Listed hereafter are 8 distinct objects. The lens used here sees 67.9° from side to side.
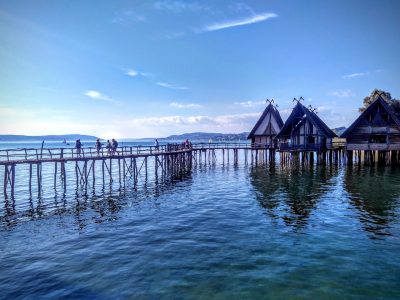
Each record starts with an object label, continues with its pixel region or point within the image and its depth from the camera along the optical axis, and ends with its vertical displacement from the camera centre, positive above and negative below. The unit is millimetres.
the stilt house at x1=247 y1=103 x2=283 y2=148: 42844 +2163
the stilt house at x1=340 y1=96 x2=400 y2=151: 31844 +1252
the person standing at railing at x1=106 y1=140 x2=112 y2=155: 27578 -140
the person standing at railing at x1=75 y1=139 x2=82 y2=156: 26089 +13
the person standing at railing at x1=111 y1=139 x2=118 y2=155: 28891 +144
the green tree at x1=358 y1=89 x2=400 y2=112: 42994 +6587
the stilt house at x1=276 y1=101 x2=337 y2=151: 35594 +1150
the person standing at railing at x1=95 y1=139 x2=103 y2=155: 26862 +68
